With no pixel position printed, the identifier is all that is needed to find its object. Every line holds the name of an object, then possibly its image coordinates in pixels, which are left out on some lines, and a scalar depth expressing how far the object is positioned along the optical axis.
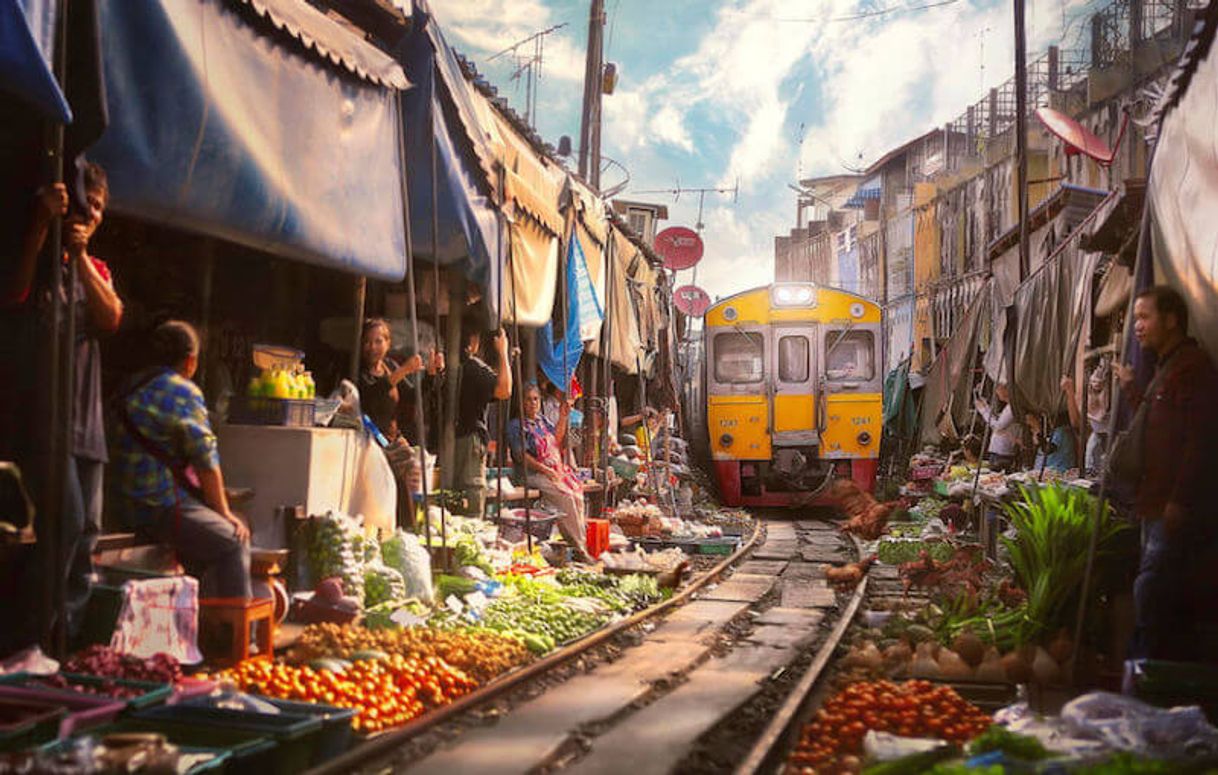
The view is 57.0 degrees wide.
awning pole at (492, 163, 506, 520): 8.62
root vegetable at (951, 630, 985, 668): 6.12
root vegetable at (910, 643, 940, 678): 6.09
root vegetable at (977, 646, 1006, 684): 5.94
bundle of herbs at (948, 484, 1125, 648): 6.32
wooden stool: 5.22
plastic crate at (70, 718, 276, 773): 3.71
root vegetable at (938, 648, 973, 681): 6.03
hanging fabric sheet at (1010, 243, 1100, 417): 9.59
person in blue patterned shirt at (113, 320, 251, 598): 5.20
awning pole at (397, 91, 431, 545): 6.91
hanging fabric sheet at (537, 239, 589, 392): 11.70
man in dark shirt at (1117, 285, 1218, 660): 5.22
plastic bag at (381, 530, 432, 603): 6.91
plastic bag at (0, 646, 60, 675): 4.07
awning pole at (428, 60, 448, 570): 7.32
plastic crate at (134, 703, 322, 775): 3.78
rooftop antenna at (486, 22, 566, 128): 20.27
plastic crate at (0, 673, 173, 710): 3.77
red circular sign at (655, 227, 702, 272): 21.41
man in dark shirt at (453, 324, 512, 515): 9.43
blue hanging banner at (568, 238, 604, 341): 11.77
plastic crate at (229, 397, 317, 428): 6.51
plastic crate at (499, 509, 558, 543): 9.66
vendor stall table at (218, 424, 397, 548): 6.41
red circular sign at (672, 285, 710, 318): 23.70
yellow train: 18.09
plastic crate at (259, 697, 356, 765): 4.14
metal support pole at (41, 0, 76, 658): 4.27
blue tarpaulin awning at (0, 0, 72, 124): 3.77
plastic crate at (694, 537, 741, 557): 12.85
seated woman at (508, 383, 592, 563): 10.63
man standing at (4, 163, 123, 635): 4.47
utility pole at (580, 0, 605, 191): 16.91
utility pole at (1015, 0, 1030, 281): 15.27
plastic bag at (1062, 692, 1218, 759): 3.87
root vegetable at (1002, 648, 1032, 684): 5.83
